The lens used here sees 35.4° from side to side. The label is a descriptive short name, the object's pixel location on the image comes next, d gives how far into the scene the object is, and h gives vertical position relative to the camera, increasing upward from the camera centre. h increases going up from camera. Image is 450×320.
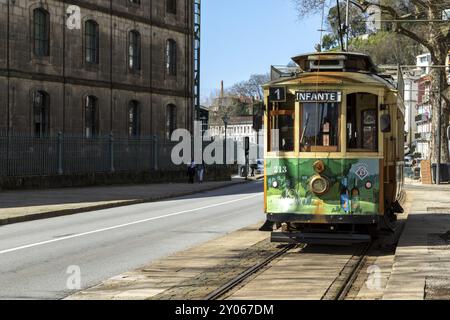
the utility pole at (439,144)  43.92 +0.85
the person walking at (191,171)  44.38 -0.82
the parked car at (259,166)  69.82 -0.83
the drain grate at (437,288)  8.49 -1.68
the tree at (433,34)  40.94 +7.42
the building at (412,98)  97.49 +8.72
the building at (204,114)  78.34 +5.03
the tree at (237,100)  125.19 +11.42
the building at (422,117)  86.97 +5.37
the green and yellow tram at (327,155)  13.09 +0.05
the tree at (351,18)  44.23 +9.58
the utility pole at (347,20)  35.77 +7.22
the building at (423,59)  91.06 +13.18
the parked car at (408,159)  76.75 -0.18
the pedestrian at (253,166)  62.97 -0.76
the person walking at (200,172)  46.31 -0.91
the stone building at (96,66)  37.88 +5.67
